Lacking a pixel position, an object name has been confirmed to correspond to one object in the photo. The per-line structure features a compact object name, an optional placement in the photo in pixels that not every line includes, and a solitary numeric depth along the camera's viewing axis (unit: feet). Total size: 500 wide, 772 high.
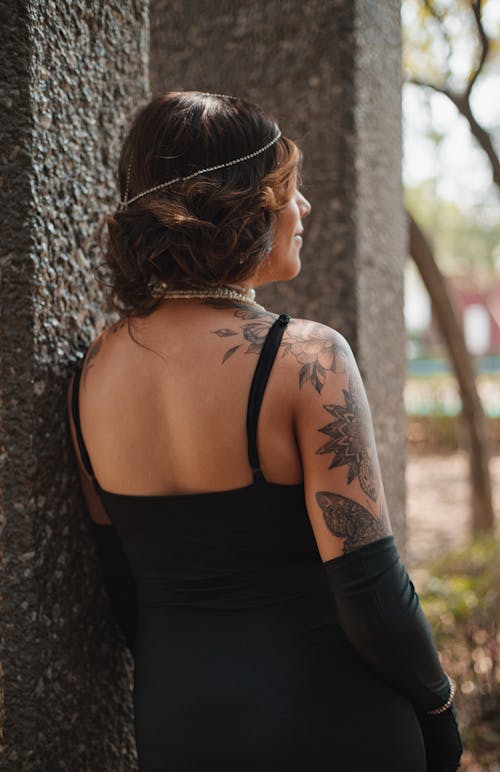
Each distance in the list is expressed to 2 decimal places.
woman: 4.80
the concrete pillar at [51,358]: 5.37
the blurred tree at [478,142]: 21.11
